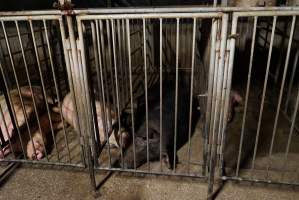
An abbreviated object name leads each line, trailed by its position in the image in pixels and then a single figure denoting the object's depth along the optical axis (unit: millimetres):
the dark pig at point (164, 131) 2387
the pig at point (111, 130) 2623
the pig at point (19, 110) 2533
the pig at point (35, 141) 2473
